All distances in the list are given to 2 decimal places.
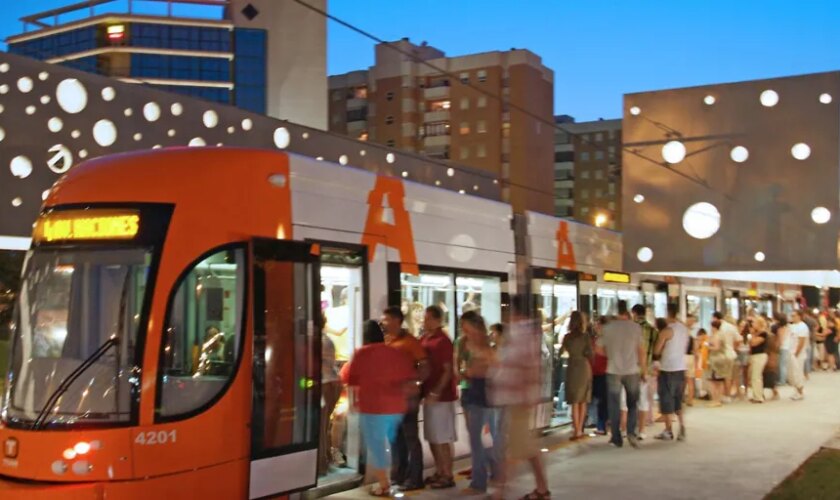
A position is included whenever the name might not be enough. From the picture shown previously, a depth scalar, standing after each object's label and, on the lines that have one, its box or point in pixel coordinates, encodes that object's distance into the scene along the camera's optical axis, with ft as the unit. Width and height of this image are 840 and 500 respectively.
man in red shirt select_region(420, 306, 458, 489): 28.45
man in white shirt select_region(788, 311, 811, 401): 57.93
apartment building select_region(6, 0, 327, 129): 193.98
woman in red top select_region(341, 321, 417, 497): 26.11
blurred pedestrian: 24.58
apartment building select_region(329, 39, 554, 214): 244.42
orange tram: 20.53
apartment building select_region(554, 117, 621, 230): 339.16
